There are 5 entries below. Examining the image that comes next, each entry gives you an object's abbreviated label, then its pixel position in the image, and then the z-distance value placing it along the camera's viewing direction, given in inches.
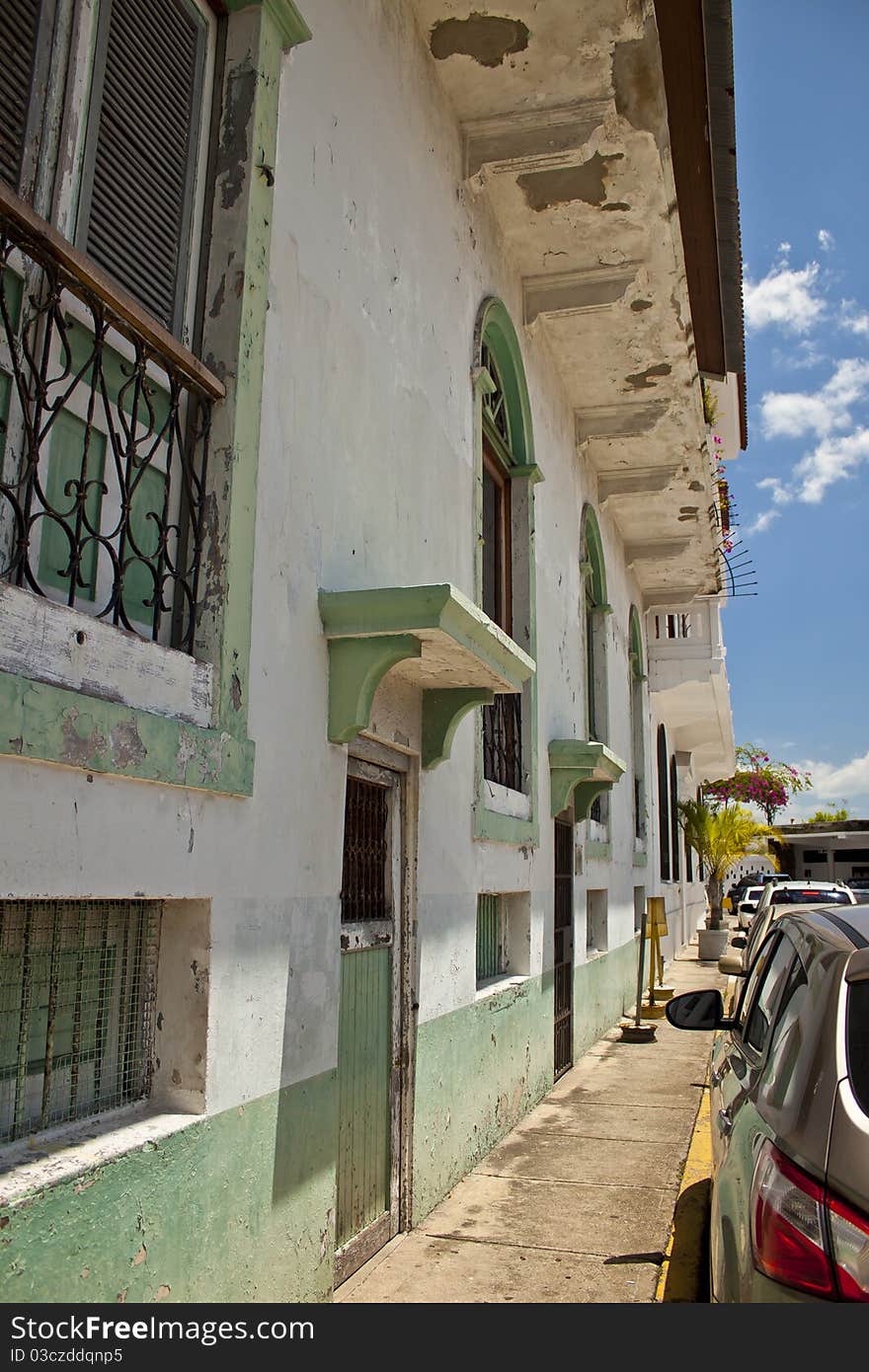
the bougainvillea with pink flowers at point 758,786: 1491.1
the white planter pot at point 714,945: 829.8
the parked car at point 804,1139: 79.7
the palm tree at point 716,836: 890.1
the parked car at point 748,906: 736.0
